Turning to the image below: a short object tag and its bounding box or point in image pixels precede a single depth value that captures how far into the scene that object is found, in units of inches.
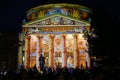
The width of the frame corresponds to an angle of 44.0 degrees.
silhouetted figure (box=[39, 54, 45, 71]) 755.3
